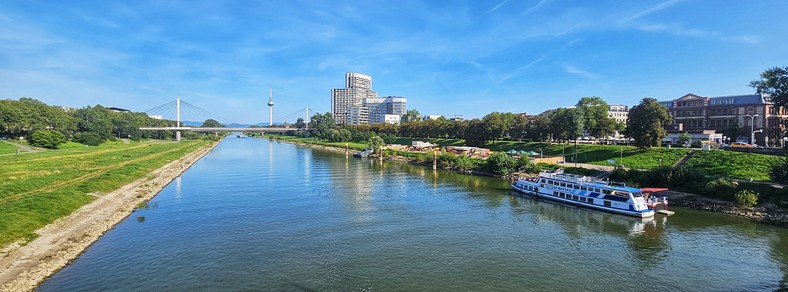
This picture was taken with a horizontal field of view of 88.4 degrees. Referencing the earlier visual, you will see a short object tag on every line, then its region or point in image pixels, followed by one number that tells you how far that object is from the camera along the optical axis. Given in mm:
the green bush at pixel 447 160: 80500
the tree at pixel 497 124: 103938
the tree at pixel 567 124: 79312
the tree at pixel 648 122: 66250
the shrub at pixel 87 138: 119500
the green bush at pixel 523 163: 66125
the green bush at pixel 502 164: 67625
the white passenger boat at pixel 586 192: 40438
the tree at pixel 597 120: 83500
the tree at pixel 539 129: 92344
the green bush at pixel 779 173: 42688
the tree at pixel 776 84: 44031
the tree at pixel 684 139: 79688
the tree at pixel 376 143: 114875
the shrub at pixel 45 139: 101262
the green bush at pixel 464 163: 76006
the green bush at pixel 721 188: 43312
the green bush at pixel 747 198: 40594
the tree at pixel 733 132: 86250
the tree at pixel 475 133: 110938
